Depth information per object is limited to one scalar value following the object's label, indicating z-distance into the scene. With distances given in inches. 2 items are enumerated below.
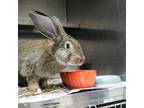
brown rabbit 24.3
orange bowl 26.5
